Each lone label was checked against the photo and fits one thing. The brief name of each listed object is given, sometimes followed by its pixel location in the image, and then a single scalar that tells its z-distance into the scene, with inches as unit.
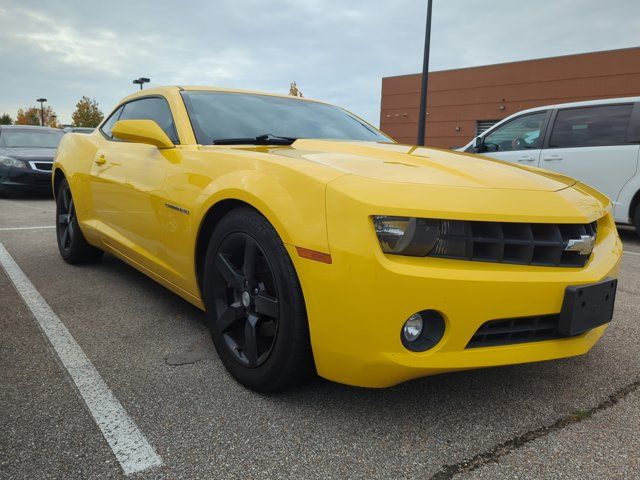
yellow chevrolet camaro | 62.6
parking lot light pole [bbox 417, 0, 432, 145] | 433.4
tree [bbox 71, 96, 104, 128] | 1918.1
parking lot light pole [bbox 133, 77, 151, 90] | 973.8
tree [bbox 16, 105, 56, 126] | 2536.7
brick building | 746.2
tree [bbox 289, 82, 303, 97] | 1384.2
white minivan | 224.7
